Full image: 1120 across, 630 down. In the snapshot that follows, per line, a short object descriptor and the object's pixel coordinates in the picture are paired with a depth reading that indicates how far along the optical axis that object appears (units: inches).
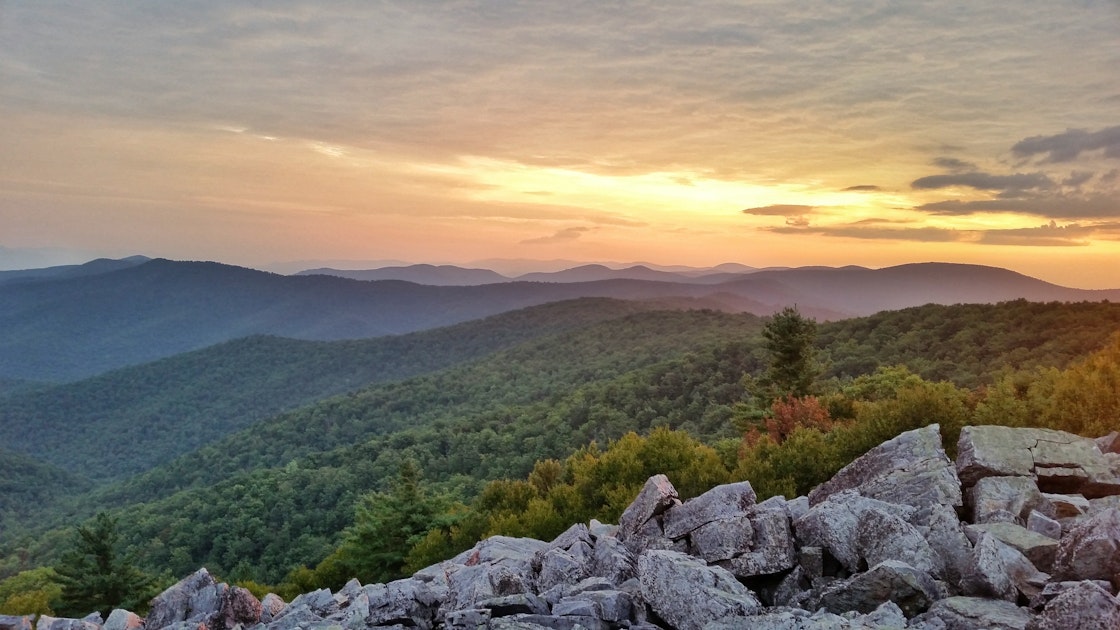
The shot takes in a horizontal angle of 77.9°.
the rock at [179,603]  884.0
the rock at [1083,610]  397.4
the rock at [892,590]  492.4
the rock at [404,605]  665.6
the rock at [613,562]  658.8
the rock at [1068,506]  618.8
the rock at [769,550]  596.1
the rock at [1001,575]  482.9
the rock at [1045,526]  563.5
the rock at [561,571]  664.4
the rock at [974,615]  437.9
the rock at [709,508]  690.2
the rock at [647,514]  725.3
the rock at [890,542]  532.4
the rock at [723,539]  624.1
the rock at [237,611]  852.0
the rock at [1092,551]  465.4
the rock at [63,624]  856.9
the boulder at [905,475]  658.2
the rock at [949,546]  526.3
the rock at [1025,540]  521.0
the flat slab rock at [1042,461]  691.4
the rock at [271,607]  848.9
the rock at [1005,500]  621.6
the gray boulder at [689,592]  525.3
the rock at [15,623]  856.9
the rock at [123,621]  885.2
